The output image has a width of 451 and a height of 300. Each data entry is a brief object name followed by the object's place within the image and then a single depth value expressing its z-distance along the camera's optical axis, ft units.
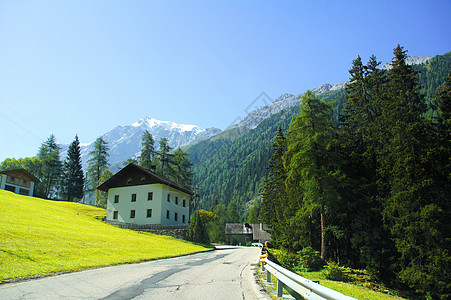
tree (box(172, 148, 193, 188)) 195.83
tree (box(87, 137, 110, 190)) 241.35
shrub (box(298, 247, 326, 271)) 67.72
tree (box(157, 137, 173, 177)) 194.08
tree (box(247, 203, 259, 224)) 393.04
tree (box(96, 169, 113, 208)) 226.79
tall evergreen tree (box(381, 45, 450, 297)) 57.00
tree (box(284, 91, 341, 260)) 80.23
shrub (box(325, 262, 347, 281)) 55.62
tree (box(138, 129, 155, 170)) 192.95
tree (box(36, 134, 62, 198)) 254.47
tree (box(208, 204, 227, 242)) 326.03
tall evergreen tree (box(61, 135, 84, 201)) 261.03
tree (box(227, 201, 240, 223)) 410.23
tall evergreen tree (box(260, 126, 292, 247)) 108.58
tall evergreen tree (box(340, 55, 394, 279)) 71.97
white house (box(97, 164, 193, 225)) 143.84
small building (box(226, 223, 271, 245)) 267.18
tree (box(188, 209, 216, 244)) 122.11
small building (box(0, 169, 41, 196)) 184.84
